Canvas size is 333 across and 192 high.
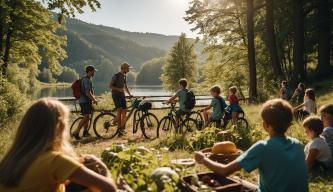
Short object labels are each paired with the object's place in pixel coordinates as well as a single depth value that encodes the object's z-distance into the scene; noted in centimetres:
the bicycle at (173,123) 1230
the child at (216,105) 1112
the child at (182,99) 1191
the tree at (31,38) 2322
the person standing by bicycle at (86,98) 1166
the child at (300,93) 1641
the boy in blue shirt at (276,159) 367
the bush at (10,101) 1838
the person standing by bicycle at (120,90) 1235
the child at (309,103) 1153
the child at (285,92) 1764
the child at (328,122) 697
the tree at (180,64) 5822
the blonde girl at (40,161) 290
